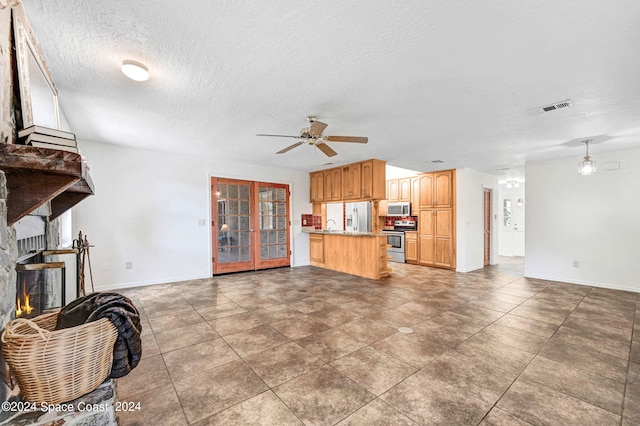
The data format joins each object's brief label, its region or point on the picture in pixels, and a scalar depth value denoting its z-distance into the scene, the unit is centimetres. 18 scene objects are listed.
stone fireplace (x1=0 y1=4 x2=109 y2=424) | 112
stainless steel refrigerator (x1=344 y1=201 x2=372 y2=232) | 636
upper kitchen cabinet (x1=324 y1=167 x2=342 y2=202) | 604
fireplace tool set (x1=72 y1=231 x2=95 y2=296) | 289
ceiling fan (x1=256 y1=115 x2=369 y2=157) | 280
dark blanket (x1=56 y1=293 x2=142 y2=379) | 126
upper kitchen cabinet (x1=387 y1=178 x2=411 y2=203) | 711
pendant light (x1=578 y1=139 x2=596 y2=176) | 400
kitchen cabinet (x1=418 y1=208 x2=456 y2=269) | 619
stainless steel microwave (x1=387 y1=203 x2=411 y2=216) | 697
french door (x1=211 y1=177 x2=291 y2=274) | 559
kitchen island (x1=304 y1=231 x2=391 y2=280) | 523
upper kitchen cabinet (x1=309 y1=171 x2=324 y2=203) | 654
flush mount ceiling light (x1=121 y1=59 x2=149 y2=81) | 206
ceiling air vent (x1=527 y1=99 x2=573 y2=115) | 267
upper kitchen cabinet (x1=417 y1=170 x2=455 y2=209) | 624
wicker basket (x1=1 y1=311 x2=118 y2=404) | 102
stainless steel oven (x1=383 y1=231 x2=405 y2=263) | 707
